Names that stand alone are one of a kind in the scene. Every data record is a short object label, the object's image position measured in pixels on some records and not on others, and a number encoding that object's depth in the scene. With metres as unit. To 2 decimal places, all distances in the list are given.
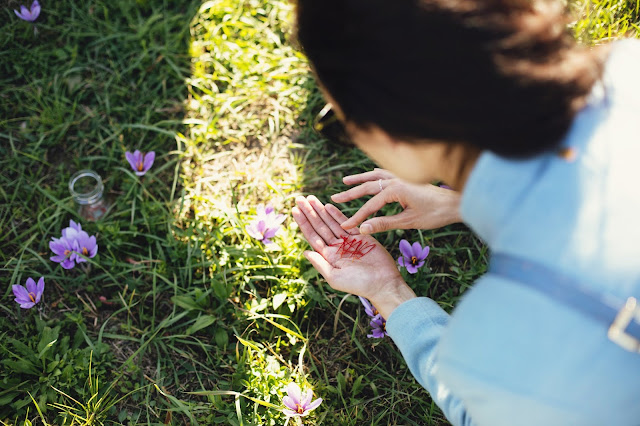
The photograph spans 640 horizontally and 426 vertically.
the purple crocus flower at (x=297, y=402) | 1.51
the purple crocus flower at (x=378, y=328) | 1.68
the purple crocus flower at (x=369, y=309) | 1.67
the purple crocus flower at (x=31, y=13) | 2.27
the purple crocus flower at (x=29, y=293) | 1.72
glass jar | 1.89
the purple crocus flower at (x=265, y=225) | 1.77
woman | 0.83
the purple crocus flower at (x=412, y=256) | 1.73
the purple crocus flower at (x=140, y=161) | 1.96
